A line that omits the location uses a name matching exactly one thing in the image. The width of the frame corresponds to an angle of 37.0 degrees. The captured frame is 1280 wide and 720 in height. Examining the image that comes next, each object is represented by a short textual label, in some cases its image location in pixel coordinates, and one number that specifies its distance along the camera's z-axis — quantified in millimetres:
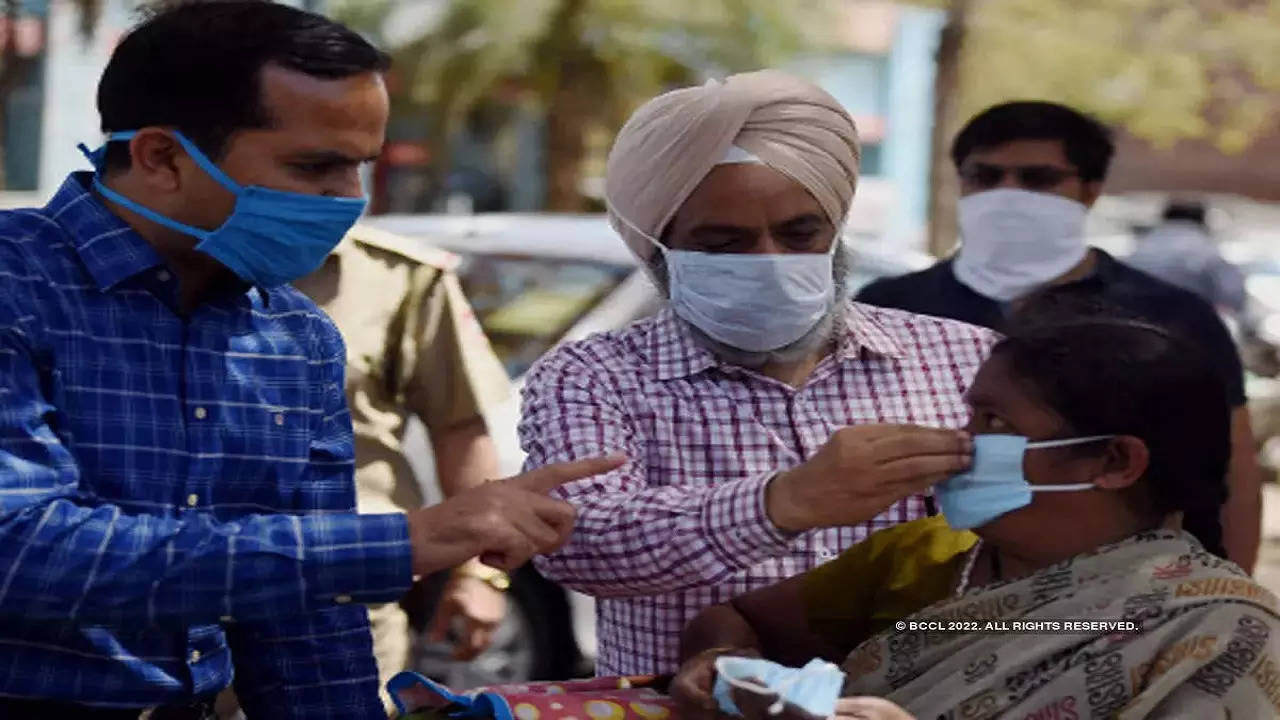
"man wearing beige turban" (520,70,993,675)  2590
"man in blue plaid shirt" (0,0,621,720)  2053
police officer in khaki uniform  3850
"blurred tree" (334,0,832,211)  17500
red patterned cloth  2240
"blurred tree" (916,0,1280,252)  21406
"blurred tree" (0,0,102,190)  12906
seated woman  2146
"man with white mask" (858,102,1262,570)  4516
